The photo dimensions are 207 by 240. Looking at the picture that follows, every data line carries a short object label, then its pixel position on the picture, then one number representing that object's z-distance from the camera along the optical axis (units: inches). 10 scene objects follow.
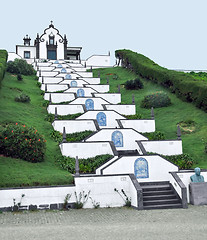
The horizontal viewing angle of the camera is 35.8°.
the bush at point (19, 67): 1937.7
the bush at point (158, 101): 1366.4
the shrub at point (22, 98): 1302.9
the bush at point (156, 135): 1008.2
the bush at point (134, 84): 1683.4
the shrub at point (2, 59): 1453.0
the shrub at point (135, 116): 1220.7
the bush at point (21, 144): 754.2
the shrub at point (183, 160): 833.2
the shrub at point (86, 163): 773.3
